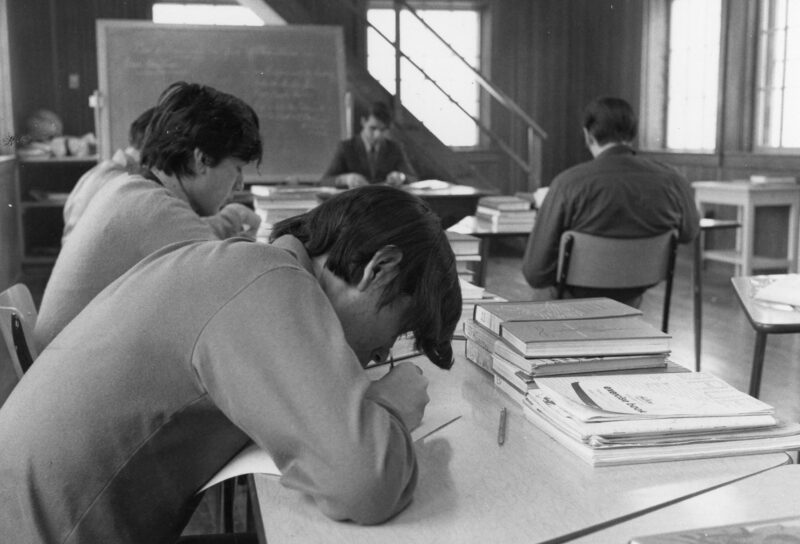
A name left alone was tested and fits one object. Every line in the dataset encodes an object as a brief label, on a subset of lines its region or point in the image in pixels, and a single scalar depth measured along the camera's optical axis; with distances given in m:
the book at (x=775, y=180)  5.81
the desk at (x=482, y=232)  3.41
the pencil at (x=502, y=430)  1.09
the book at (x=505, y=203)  3.59
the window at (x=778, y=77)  6.12
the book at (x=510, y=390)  1.24
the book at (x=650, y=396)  1.05
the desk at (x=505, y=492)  0.83
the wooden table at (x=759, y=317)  1.91
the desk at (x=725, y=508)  0.83
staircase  6.91
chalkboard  5.86
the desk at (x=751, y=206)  5.75
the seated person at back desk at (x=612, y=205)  3.06
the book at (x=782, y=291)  2.06
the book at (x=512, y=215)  3.57
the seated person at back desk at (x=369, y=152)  5.39
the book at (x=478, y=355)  1.41
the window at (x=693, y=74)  6.90
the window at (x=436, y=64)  8.24
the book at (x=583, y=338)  1.27
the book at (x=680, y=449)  1.00
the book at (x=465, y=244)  2.42
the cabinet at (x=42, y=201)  6.91
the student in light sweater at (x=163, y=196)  1.82
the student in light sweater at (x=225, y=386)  0.85
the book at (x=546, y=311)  1.42
